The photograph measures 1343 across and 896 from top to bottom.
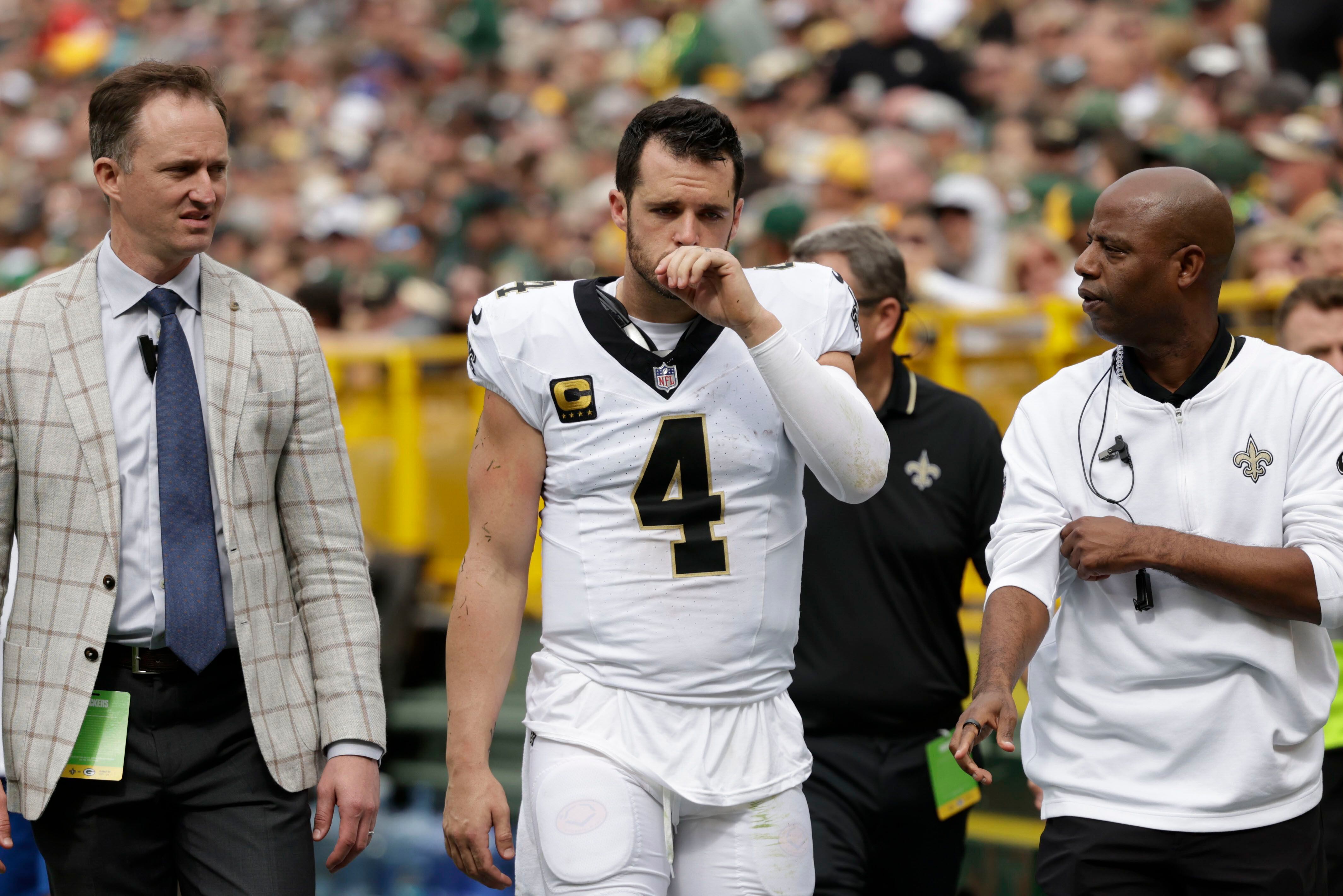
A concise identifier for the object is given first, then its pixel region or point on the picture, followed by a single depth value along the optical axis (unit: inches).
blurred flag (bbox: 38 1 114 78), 1652.3
